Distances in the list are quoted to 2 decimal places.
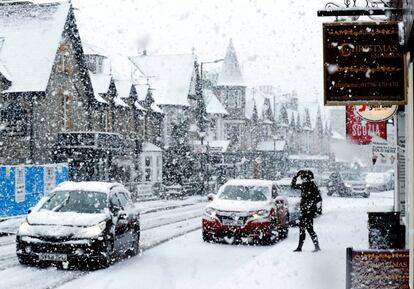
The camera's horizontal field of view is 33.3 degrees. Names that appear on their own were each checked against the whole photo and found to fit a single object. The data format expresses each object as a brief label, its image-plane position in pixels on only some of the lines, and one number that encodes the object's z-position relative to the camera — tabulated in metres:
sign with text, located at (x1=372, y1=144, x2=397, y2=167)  13.27
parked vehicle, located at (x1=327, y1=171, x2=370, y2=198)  44.94
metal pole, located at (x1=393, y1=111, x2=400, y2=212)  14.27
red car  16.40
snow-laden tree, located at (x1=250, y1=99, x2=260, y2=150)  78.94
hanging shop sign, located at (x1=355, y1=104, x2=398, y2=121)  11.78
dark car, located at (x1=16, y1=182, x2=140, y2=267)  12.16
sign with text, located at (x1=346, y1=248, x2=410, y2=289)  7.30
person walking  14.64
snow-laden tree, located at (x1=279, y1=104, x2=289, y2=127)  92.09
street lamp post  45.26
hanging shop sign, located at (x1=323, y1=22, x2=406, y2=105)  7.21
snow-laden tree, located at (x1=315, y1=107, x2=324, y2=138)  114.80
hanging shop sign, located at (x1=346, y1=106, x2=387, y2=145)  18.81
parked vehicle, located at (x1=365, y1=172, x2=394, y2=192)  54.37
